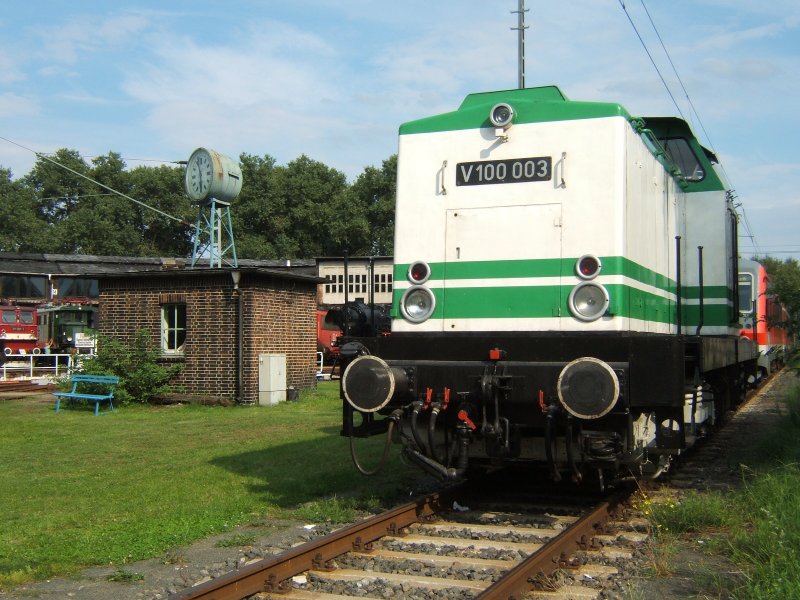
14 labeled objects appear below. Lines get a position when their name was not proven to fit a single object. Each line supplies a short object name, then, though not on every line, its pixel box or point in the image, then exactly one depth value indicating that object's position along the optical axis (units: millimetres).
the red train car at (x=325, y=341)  30562
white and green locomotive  6168
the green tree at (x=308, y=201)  61875
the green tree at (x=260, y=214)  61812
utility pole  13141
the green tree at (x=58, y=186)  68938
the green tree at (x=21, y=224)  62031
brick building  17562
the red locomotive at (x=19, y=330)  35188
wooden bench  16397
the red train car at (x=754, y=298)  16203
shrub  17688
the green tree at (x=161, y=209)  63250
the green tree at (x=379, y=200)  61438
